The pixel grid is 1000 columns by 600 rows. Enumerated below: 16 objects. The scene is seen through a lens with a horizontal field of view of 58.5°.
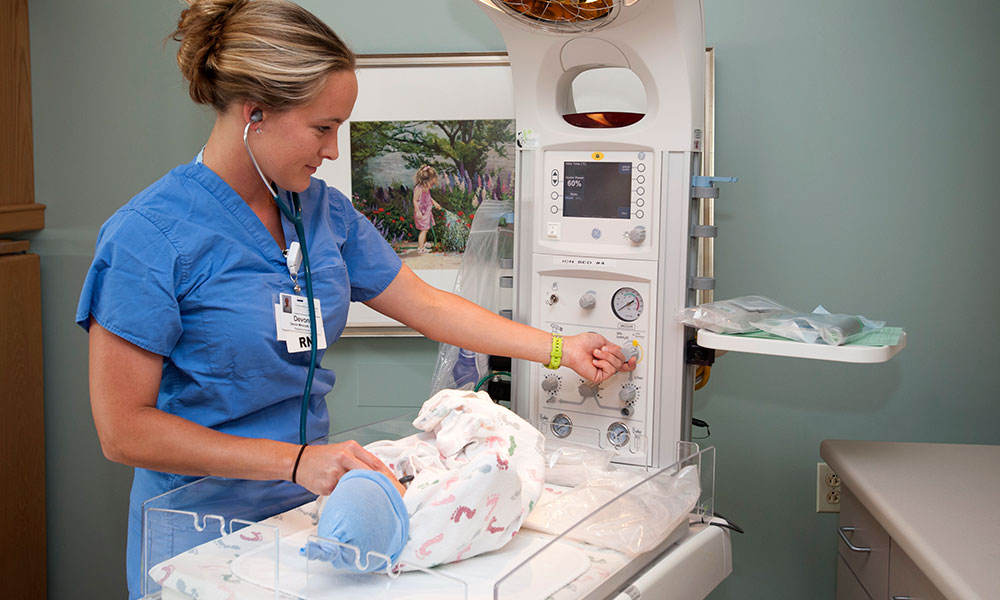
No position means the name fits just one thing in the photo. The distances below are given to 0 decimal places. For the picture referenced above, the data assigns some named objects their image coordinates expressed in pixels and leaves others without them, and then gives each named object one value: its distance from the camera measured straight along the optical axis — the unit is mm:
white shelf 1394
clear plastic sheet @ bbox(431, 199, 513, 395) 1938
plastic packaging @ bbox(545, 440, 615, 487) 1476
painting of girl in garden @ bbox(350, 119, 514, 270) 2287
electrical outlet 2199
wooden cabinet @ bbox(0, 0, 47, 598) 2373
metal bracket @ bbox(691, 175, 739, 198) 1545
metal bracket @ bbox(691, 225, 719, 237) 1546
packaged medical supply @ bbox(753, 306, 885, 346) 1416
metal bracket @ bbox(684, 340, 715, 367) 1592
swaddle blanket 1084
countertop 1284
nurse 1200
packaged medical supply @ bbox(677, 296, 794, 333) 1485
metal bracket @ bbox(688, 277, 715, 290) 1551
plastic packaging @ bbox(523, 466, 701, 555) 1223
